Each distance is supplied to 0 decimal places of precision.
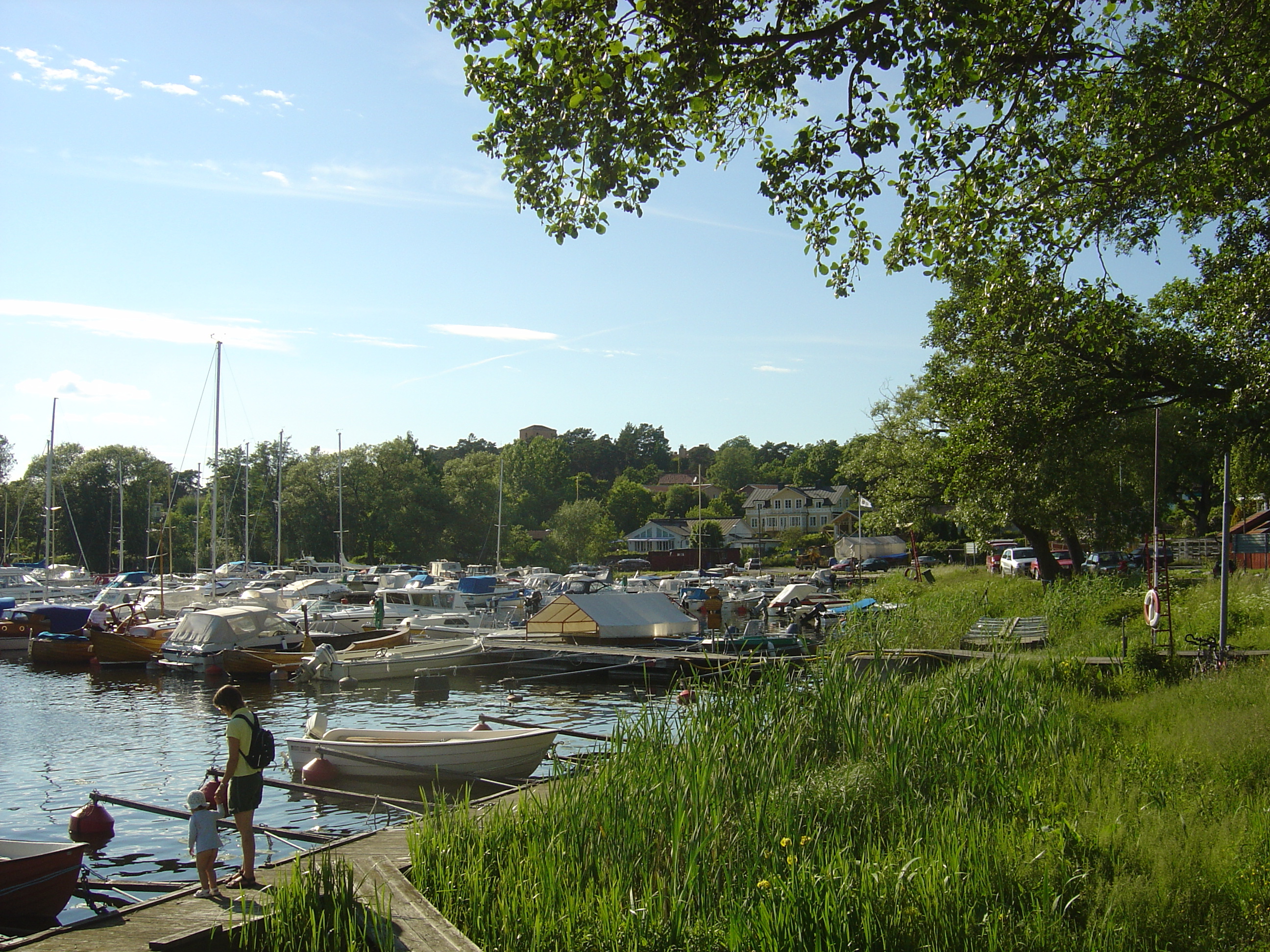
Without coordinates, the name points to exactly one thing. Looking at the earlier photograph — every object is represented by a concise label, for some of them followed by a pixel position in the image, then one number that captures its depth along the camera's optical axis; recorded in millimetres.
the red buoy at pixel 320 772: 17828
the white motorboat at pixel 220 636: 33969
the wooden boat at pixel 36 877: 10234
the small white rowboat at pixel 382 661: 31500
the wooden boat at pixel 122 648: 35844
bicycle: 17672
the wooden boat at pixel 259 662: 32750
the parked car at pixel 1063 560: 50325
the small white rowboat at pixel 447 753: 17203
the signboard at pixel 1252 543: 41969
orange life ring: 19312
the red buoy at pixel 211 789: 13687
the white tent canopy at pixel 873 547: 84250
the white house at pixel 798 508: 130000
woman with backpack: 9820
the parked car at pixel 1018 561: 54031
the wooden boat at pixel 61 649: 37375
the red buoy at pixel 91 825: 14688
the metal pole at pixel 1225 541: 18031
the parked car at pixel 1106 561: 47219
